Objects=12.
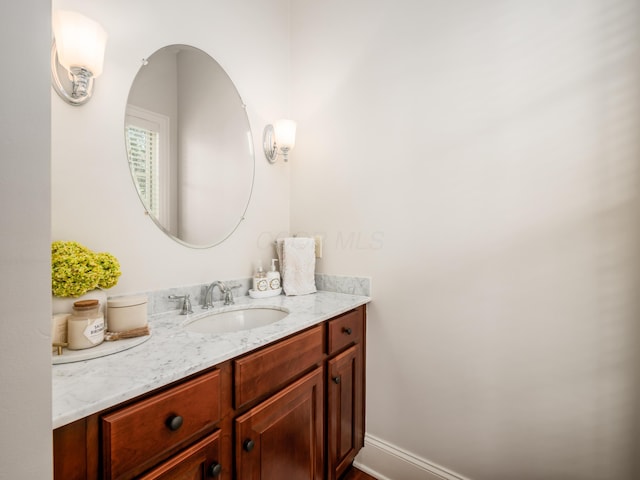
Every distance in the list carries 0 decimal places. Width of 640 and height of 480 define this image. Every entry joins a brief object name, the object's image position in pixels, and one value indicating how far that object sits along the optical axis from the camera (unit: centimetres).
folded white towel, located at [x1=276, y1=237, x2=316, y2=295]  156
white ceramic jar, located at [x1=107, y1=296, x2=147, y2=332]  89
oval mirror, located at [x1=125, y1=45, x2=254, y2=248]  115
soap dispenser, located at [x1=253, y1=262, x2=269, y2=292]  149
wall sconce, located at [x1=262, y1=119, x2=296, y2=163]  164
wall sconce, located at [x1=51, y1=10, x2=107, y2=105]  88
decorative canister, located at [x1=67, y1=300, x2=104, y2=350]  77
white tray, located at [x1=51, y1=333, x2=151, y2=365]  72
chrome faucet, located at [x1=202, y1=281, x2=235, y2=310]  129
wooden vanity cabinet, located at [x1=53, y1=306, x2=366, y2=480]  58
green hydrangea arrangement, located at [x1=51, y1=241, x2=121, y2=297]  81
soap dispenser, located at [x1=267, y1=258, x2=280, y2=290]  153
